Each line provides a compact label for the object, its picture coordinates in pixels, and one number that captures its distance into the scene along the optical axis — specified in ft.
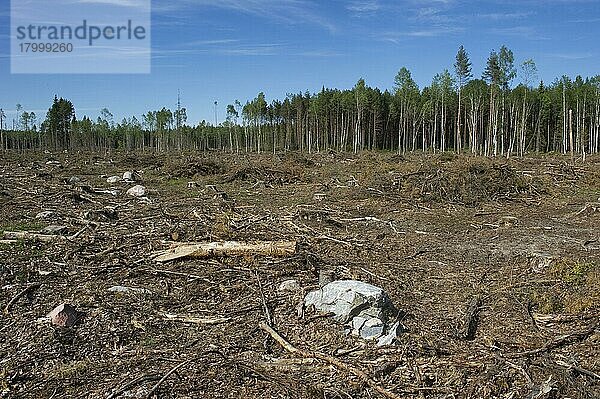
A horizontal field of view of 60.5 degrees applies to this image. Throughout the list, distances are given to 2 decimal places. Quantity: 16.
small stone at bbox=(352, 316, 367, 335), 16.75
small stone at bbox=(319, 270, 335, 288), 21.06
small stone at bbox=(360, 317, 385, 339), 16.49
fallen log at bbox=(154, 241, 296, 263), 24.81
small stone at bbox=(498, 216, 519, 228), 36.27
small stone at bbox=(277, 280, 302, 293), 21.04
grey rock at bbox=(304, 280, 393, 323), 17.29
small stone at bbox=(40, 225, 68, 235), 29.53
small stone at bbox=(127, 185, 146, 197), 49.96
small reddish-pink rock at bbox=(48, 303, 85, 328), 17.13
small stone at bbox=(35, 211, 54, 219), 35.06
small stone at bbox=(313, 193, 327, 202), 48.65
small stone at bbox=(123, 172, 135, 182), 64.80
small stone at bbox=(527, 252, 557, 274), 24.27
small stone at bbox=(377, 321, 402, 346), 16.15
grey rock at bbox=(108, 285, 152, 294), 20.58
